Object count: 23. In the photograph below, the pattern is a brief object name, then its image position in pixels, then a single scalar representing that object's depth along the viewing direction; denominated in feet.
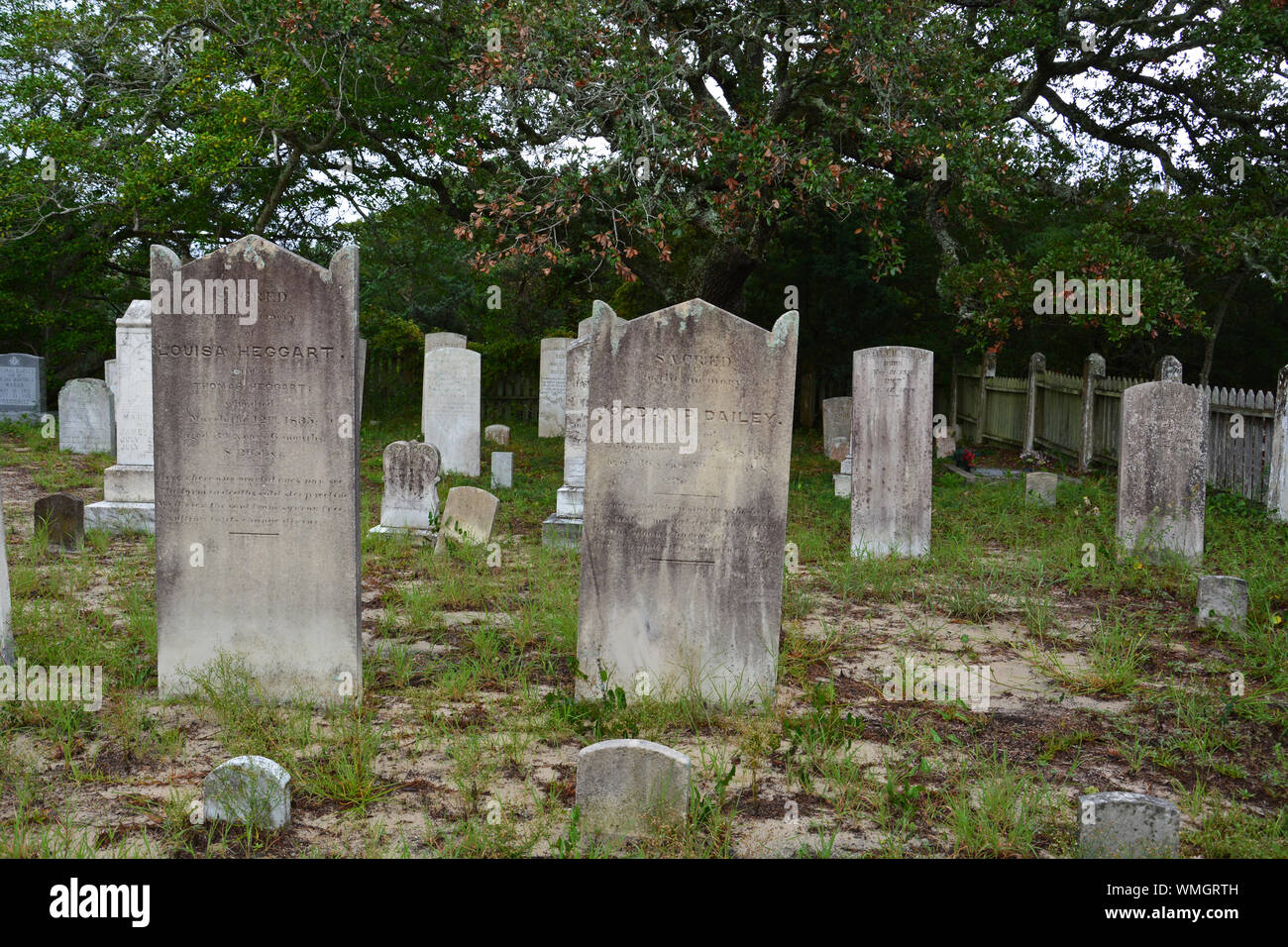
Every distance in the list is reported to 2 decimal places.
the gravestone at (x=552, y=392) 63.41
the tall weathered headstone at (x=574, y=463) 31.45
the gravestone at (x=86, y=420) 50.80
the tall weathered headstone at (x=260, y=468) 17.02
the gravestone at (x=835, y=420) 56.49
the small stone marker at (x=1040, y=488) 39.58
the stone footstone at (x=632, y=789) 12.53
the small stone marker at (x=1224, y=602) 21.85
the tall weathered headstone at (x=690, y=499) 17.38
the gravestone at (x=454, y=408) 46.19
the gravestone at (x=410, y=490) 31.37
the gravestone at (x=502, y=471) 43.09
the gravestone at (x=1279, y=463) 35.01
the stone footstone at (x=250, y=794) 12.40
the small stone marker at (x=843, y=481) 42.75
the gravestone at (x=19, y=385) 63.41
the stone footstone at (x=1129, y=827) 11.63
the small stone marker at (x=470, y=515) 30.09
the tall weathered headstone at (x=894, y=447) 30.07
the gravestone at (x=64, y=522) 28.12
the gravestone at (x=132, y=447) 30.73
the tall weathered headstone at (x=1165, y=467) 28.66
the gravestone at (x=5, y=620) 17.70
